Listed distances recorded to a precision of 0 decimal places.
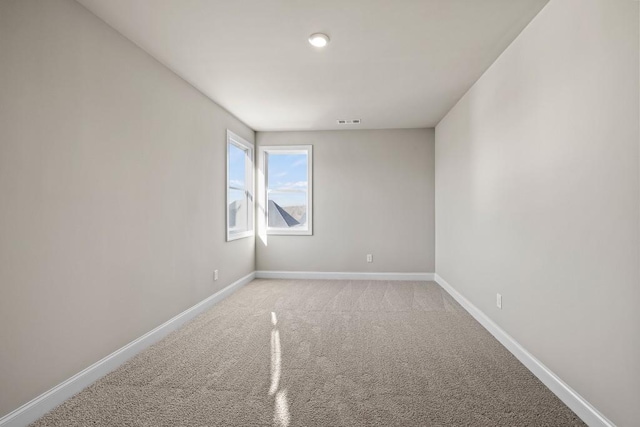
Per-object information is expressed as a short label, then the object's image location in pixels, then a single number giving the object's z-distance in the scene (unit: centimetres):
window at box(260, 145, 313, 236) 596
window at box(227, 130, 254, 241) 491
